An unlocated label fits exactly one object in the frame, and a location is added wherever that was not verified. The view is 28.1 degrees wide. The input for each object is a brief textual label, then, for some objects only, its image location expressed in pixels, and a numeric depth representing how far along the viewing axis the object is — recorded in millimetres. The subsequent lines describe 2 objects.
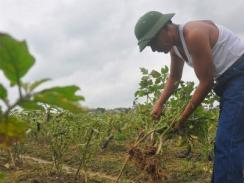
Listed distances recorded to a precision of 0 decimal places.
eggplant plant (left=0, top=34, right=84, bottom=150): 466
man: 2334
